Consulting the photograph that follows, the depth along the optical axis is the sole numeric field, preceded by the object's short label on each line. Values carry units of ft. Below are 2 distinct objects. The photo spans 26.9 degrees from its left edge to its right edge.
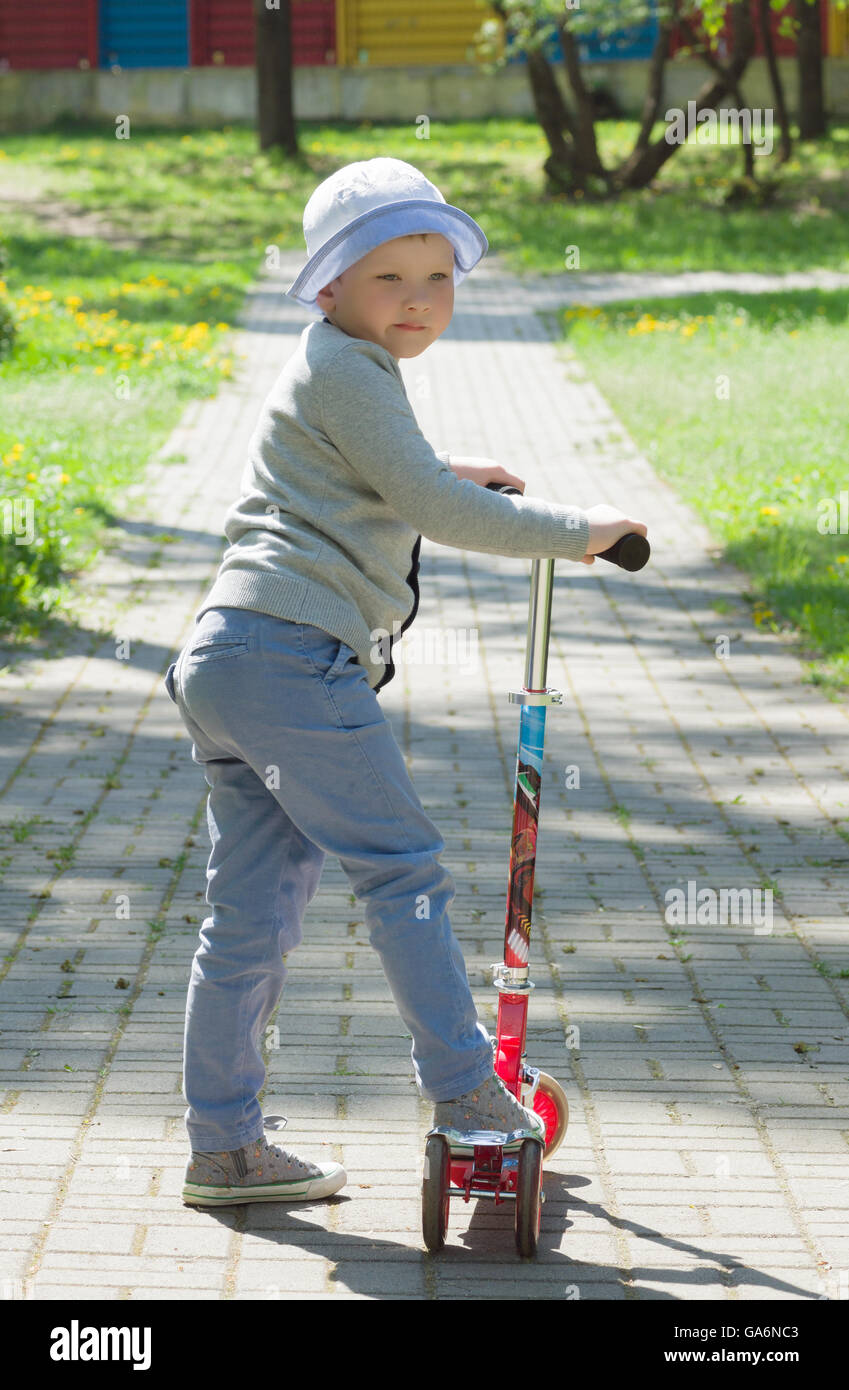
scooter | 9.82
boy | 9.48
